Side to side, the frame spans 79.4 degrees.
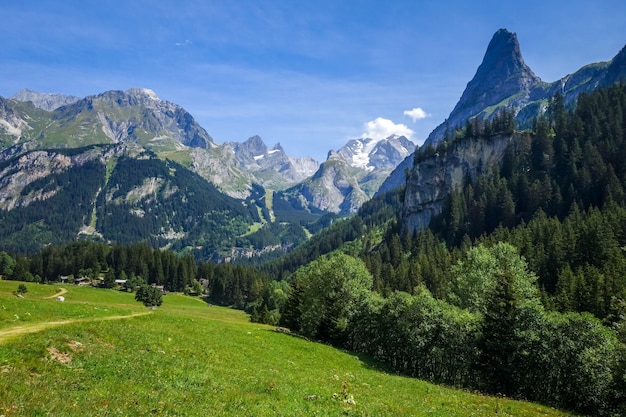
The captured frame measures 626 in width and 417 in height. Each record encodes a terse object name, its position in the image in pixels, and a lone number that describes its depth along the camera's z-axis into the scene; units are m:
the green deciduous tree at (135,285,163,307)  123.56
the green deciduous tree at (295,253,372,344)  64.00
